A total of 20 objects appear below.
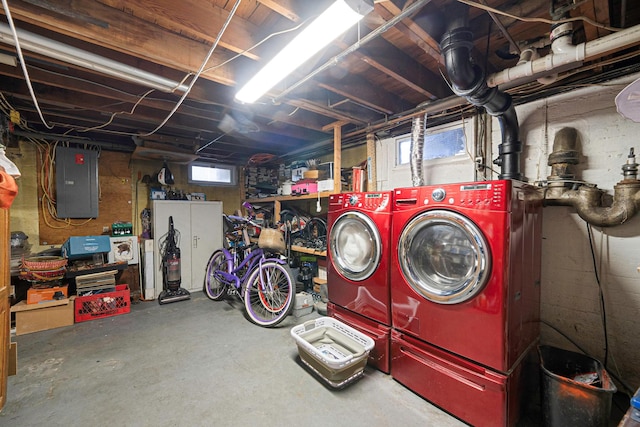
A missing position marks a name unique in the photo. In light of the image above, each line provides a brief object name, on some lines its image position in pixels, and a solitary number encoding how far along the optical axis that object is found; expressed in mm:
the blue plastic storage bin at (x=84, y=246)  3404
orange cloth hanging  1556
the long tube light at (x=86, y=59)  1506
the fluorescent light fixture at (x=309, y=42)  1180
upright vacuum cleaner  4059
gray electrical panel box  3689
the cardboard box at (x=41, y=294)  3014
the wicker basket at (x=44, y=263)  3027
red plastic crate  3254
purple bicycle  3068
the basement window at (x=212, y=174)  4938
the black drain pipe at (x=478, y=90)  1578
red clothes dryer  2158
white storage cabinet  4180
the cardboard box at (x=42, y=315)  2924
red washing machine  1547
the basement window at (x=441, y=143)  2707
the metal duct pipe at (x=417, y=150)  2627
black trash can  1425
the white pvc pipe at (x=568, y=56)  1418
